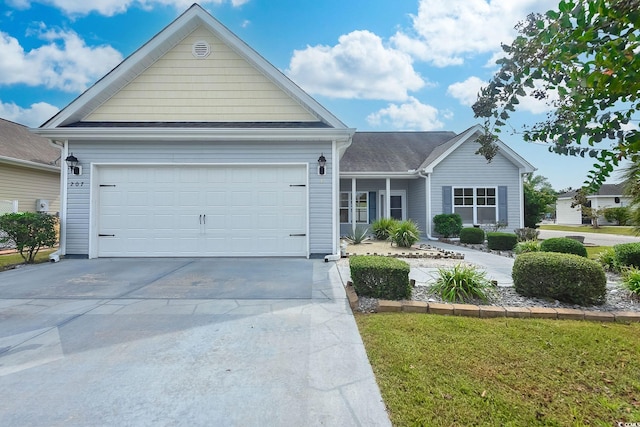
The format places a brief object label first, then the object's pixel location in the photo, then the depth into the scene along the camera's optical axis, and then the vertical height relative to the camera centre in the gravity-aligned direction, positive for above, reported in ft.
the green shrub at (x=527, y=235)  36.93 -1.90
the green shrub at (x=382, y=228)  40.01 -0.98
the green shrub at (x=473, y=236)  37.52 -2.00
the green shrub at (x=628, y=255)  19.17 -2.30
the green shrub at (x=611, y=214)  82.34 +1.22
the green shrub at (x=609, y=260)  20.72 -2.87
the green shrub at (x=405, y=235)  33.40 -1.60
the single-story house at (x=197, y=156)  25.14 +5.49
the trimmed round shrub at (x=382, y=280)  13.62 -2.65
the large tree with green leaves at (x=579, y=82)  4.72 +2.61
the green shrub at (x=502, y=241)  32.68 -2.32
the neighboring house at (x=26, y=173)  35.94 +6.39
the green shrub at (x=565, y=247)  22.63 -2.07
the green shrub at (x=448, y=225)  41.86 -0.70
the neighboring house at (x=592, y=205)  112.21 +5.33
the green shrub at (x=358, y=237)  37.40 -2.00
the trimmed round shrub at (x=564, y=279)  13.29 -2.64
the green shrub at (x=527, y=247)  28.12 -2.56
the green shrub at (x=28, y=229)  23.06 -0.48
